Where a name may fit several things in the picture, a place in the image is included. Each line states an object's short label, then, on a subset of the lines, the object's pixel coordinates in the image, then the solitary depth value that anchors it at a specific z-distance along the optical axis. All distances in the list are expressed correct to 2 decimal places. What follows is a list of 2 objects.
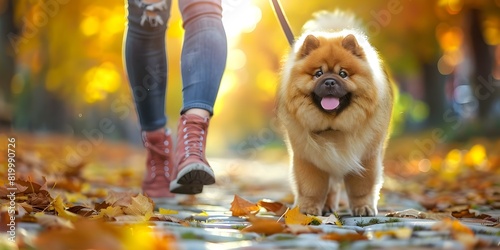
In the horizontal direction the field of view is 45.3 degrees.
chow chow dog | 3.01
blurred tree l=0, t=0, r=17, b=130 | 7.70
